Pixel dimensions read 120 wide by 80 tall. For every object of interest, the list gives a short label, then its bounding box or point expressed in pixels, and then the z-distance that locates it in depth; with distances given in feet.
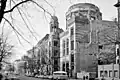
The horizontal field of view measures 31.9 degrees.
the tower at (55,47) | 269.62
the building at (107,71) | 144.45
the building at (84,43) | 203.72
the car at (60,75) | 143.39
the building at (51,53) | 261.65
